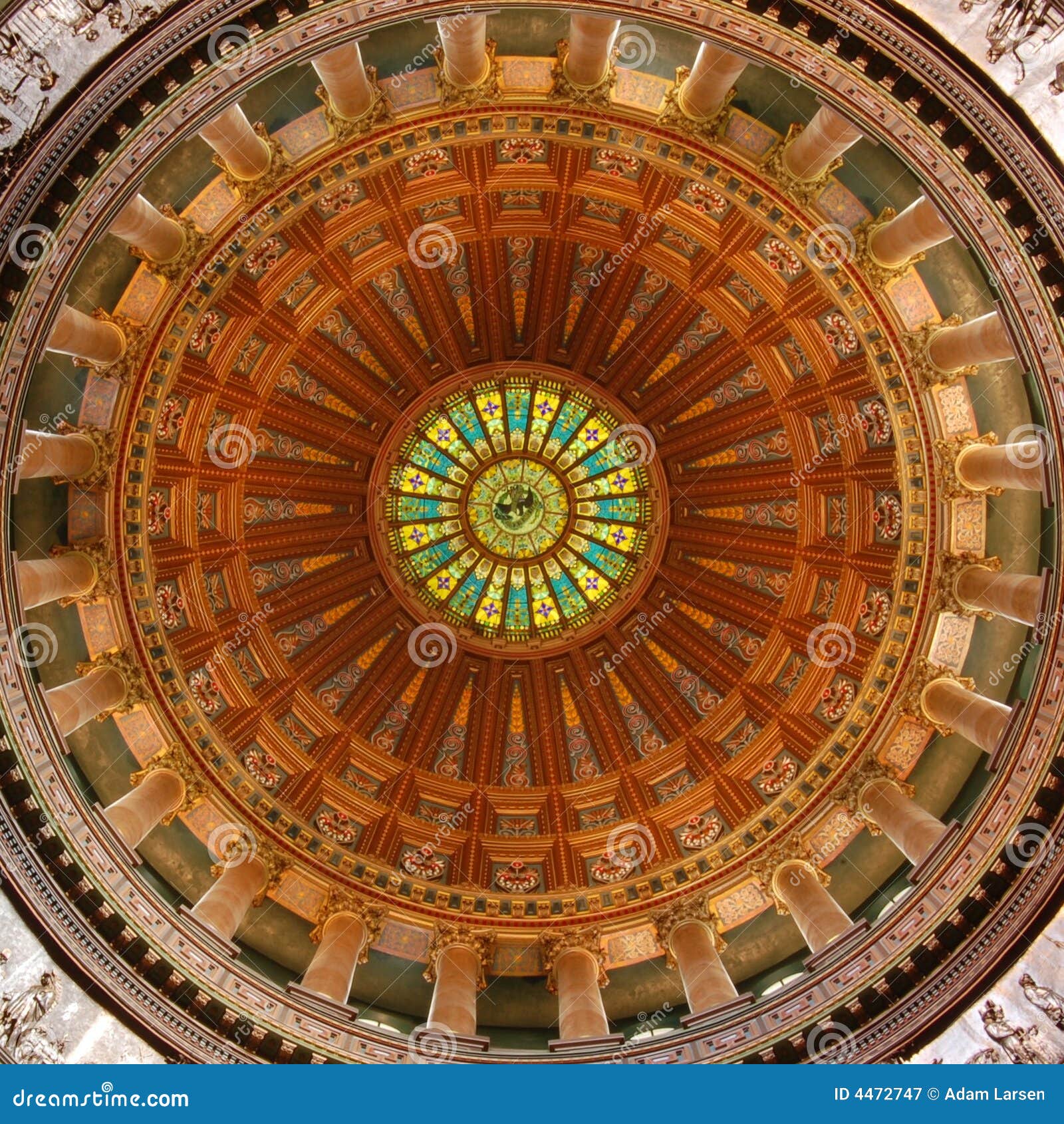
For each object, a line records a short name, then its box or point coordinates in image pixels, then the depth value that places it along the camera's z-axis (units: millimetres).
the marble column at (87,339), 16922
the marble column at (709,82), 17422
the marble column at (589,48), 17406
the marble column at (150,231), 17391
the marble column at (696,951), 19266
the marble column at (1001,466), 17156
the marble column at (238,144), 17688
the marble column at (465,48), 17172
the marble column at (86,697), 18125
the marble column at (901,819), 18625
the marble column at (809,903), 19125
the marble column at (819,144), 17406
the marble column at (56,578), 17516
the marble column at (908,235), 17266
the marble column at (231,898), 19109
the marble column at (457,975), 19516
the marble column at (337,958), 19375
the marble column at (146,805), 18422
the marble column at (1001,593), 17422
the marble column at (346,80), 17188
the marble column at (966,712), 18078
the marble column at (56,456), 16859
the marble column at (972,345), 17031
